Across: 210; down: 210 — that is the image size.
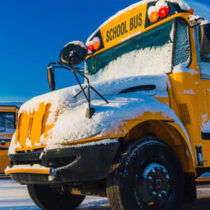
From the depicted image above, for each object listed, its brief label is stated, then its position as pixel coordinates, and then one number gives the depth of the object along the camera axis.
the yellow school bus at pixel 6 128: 10.26
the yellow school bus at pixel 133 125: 3.25
